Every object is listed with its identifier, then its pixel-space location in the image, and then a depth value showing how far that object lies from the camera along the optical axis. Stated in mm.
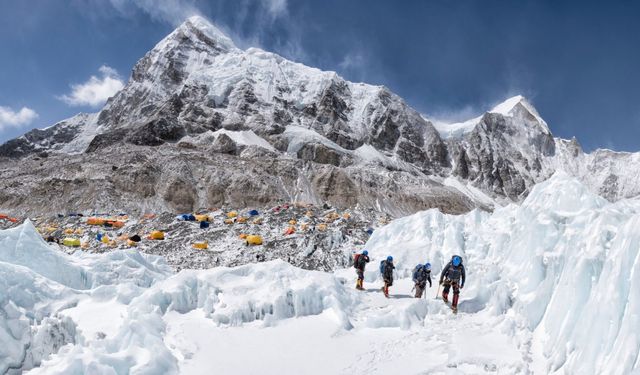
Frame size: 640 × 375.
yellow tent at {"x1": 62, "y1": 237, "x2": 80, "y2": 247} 38344
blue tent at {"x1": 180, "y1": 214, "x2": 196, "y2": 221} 42872
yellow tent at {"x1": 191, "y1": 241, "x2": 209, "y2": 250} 32625
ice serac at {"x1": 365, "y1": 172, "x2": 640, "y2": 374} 7840
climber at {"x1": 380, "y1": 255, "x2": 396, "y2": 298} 14765
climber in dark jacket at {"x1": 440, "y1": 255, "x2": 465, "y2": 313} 12586
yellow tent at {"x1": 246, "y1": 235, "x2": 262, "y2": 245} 32184
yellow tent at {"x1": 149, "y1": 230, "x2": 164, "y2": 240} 37219
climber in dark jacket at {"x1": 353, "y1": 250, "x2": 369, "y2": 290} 15648
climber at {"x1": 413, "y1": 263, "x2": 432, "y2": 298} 14227
